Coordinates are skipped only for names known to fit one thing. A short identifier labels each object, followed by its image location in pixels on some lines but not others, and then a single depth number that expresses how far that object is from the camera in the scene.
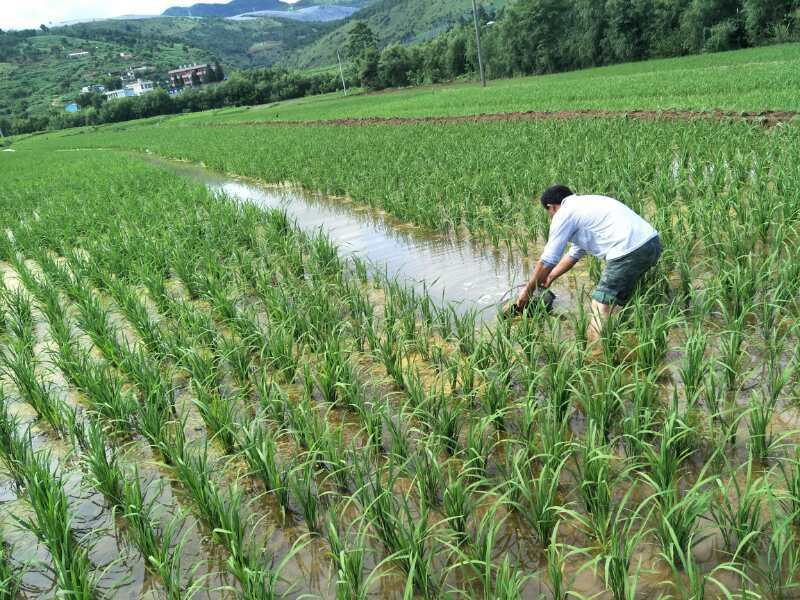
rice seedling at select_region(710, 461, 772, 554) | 2.19
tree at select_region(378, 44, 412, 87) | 60.72
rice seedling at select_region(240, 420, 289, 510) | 2.87
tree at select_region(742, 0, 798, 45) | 35.50
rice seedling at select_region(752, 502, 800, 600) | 2.01
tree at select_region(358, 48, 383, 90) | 60.65
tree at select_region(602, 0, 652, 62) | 43.09
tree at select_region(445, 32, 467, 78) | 58.84
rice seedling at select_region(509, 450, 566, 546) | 2.45
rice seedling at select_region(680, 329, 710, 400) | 3.11
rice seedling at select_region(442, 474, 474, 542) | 2.53
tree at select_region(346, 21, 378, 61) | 79.19
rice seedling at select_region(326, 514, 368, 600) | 2.16
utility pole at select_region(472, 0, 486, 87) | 35.59
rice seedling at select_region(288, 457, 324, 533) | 2.70
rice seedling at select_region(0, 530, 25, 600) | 2.47
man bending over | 4.15
